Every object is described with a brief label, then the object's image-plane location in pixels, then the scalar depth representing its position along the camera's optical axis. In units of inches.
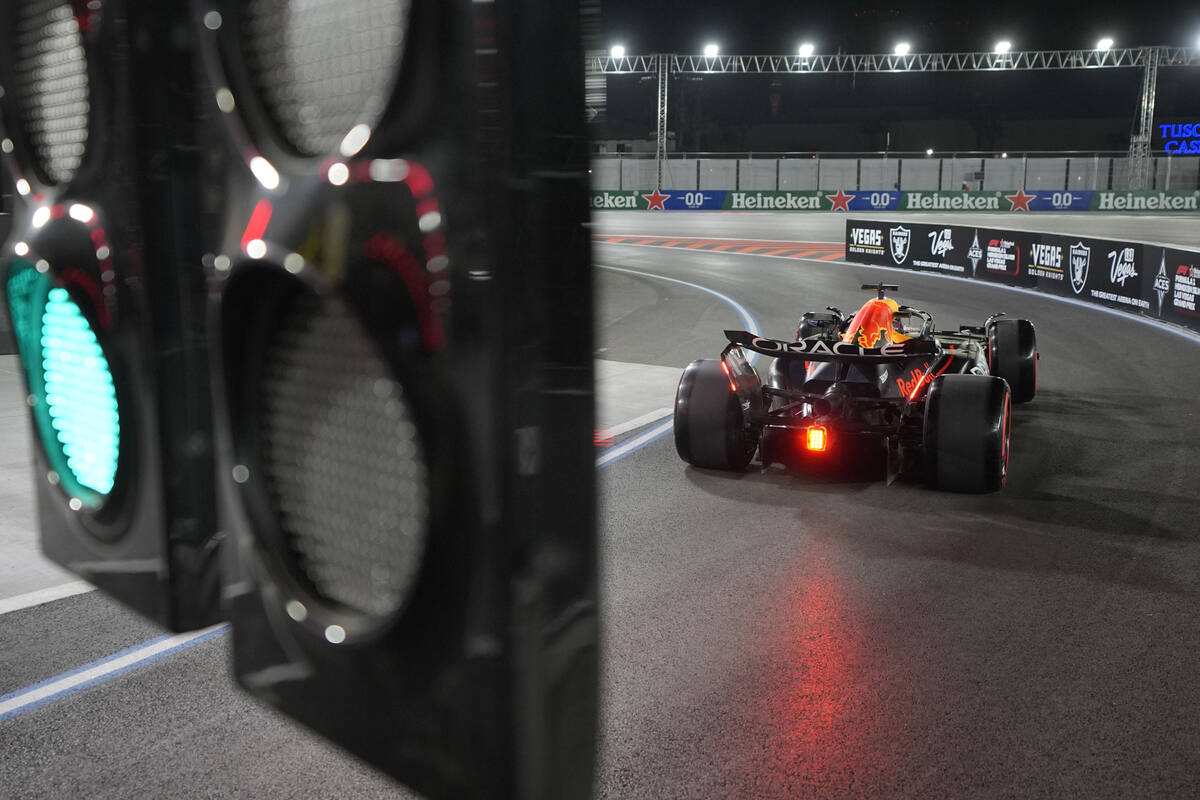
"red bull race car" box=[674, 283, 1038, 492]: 273.1
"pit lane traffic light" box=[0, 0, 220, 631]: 35.6
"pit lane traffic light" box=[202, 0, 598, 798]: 26.3
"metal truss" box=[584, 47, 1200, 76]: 1644.9
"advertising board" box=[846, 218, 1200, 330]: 642.2
